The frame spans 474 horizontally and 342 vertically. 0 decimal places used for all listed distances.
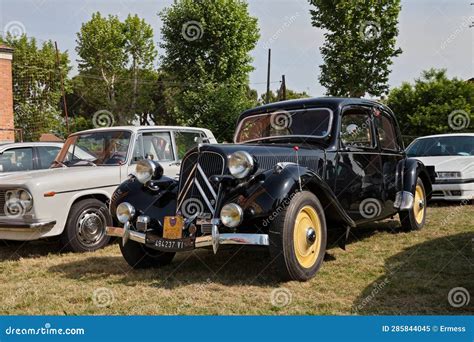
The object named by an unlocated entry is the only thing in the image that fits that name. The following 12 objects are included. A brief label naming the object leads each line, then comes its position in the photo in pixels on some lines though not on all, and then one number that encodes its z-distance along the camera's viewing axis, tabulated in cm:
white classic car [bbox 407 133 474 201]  960
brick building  2352
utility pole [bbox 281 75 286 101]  2681
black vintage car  440
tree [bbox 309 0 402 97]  1925
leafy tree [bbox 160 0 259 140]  2280
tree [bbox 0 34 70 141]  2948
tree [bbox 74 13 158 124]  3481
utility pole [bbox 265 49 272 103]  2948
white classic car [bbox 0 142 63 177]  798
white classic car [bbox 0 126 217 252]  603
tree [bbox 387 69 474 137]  2078
